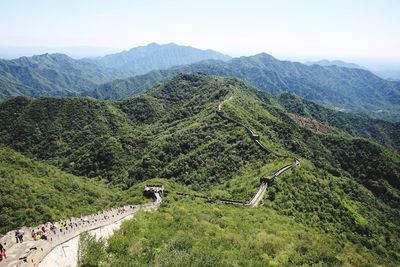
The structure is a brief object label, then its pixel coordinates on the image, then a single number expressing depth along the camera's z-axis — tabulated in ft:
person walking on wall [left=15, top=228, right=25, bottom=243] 85.87
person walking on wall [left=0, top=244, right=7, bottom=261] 73.44
